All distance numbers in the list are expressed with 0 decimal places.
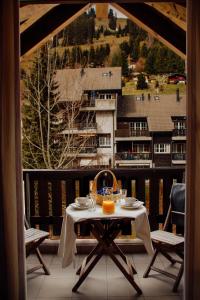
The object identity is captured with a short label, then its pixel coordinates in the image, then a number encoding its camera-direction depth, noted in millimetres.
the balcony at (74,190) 4480
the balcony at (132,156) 12462
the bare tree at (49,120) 10867
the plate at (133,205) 3475
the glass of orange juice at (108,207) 3359
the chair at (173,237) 3453
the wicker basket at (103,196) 3514
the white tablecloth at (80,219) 3316
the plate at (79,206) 3479
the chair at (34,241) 3566
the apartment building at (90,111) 10969
